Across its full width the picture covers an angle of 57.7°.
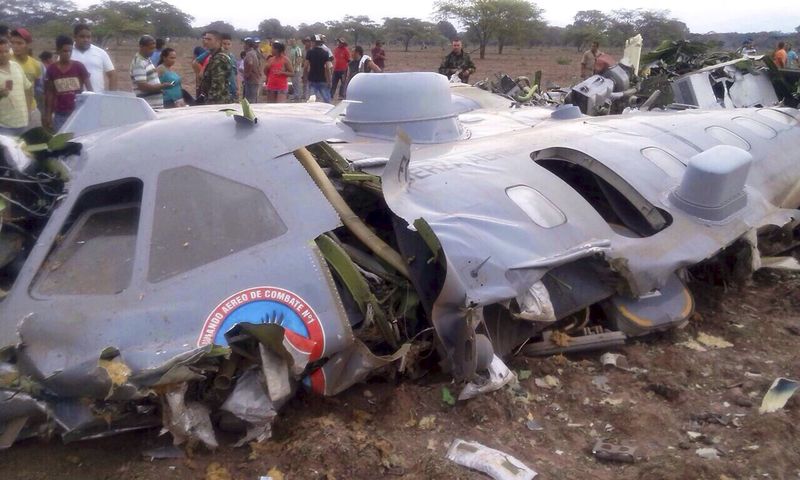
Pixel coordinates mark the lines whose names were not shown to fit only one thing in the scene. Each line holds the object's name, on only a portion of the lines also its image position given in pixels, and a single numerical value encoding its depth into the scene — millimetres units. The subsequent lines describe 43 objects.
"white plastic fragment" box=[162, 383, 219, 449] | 3457
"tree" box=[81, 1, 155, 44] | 38594
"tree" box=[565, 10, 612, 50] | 53038
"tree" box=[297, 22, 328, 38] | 57031
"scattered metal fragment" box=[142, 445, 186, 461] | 3723
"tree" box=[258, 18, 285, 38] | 61281
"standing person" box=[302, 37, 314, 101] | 14444
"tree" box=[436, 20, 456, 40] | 61681
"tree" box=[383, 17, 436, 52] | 58344
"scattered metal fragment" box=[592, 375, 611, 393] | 4711
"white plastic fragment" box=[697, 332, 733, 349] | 5484
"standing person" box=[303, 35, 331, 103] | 13805
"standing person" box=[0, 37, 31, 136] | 7707
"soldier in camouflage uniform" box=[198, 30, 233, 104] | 9688
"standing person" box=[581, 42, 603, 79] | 16734
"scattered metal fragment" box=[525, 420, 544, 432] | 4176
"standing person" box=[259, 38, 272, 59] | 22909
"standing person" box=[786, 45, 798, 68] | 21630
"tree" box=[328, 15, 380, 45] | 54281
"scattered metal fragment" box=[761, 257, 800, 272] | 6516
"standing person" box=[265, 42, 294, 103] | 12414
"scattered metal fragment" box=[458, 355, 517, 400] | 4230
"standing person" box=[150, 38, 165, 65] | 11936
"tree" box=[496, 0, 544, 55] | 51156
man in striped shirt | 8977
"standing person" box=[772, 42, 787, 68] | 19234
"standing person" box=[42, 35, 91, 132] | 8312
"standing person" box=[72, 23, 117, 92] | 8836
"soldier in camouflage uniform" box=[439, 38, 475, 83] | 13594
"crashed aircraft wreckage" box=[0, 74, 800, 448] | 3484
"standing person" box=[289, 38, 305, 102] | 17203
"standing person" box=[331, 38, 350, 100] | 16859
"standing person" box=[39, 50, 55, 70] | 10629
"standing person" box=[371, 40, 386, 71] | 19453
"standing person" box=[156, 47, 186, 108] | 9641
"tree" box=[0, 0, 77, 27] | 43000
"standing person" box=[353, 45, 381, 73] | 14906
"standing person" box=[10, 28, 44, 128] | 8758
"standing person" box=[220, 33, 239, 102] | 9845
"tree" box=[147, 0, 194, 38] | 49000
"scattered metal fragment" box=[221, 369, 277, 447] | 3703
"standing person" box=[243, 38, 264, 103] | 13484
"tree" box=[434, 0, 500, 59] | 51062
